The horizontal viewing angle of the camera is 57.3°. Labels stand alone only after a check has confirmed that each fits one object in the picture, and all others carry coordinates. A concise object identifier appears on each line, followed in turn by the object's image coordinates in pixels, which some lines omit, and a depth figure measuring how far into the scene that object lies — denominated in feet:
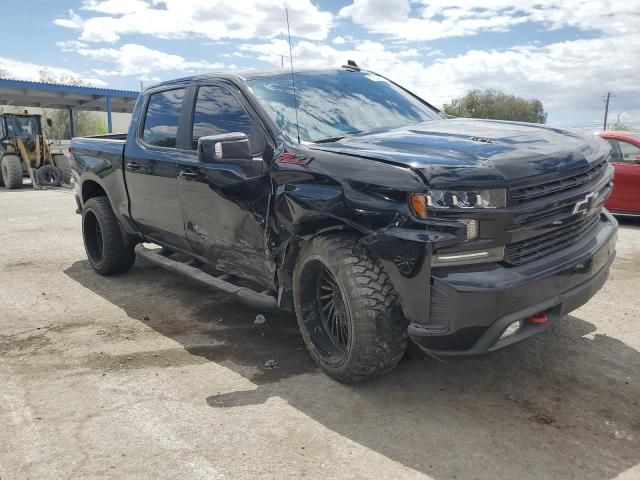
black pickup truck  8.98
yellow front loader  58.90
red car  28.37
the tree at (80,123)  236.43
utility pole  208.74
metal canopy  100.53
